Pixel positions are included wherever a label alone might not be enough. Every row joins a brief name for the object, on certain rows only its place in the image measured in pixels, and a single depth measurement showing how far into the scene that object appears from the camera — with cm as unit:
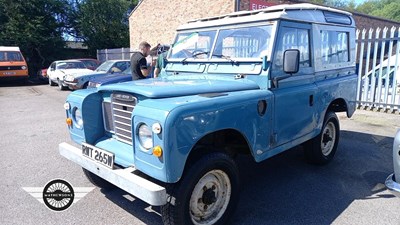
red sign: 1248
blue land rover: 262
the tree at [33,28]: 2202
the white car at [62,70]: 1513
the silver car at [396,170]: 289
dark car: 966
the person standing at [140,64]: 661
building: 1274
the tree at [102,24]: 2709
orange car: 1744
